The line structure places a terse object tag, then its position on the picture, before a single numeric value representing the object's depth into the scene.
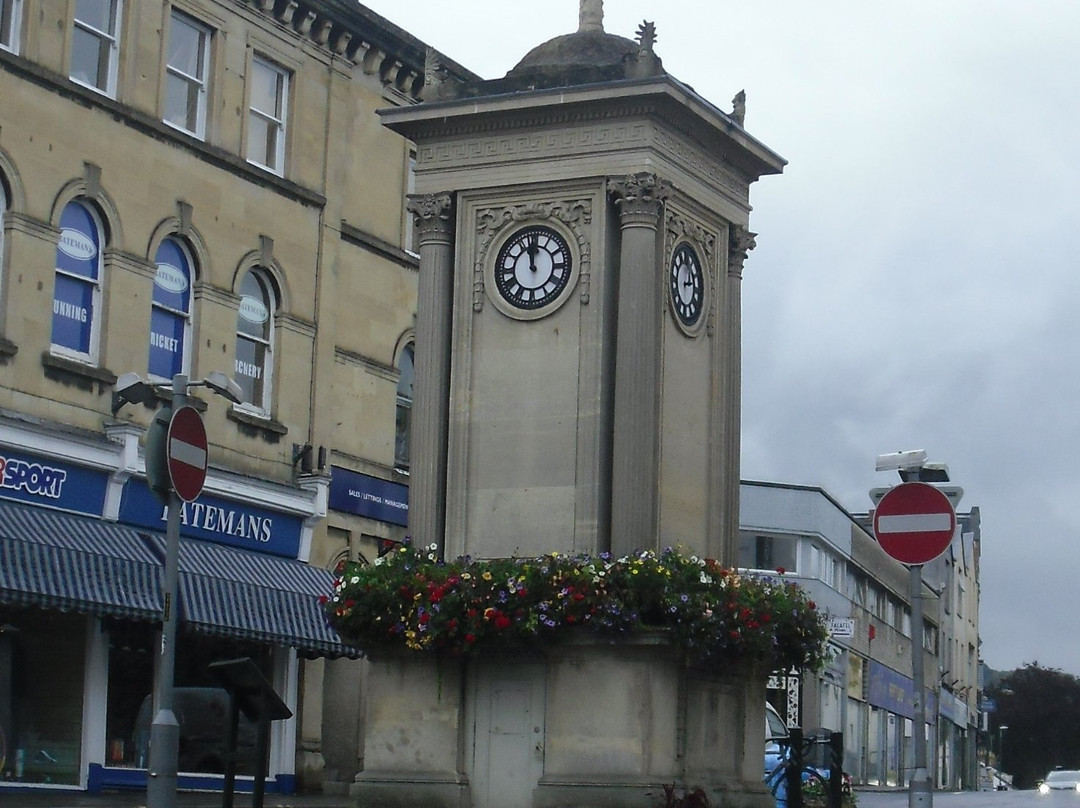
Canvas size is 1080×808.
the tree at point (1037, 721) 115.44
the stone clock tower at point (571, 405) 18.81
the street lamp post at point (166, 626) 14.99
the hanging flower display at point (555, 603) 18.34
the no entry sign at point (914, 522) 15.23
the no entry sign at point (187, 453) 15.43
